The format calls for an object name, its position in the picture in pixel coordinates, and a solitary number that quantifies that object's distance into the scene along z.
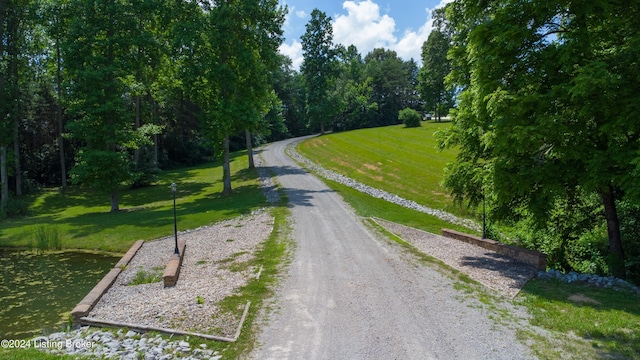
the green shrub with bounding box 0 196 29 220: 26.90
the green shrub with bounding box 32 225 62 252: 19.23
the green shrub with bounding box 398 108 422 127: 66.50
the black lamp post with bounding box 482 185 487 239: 14.88
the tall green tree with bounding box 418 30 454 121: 55.75
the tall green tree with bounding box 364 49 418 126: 94.44
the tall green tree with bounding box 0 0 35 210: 29.66
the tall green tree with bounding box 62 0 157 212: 24.97
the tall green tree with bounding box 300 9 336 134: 65.06
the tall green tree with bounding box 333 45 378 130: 82.19
